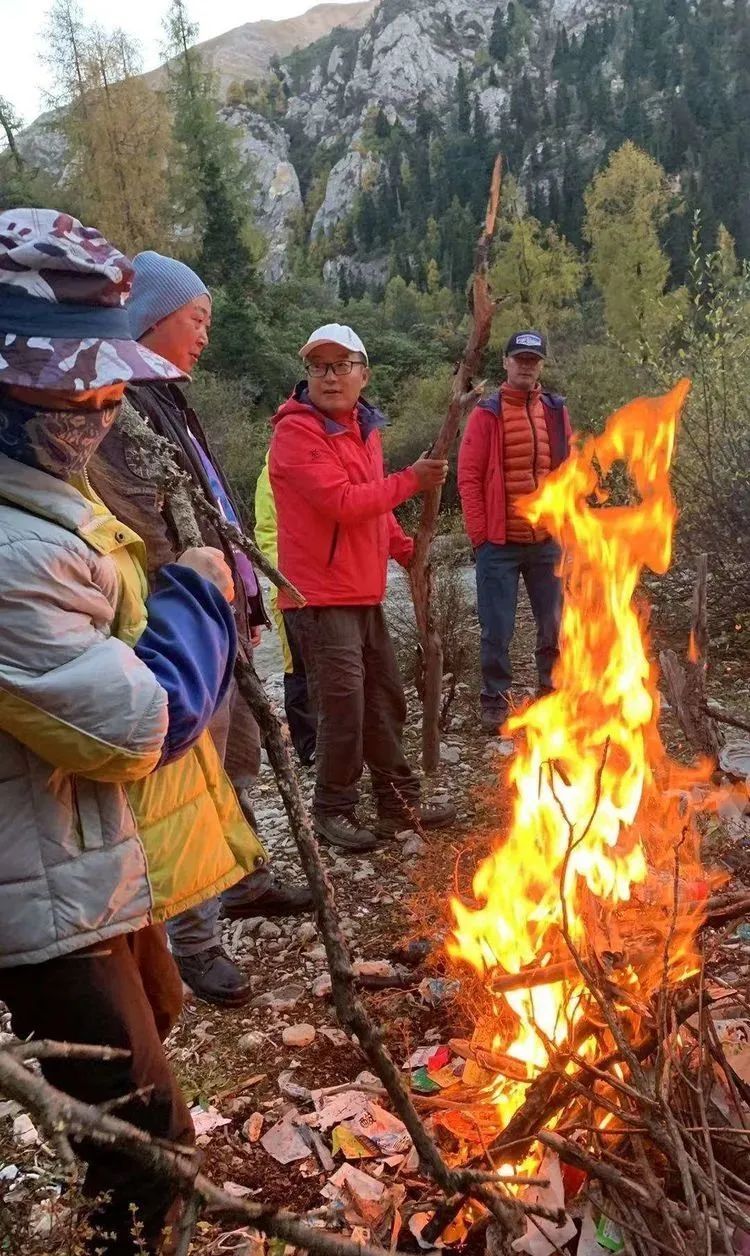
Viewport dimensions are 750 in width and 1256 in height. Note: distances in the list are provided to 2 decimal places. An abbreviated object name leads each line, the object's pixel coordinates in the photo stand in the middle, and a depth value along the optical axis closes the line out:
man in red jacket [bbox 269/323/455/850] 3.65
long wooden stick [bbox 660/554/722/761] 3.11
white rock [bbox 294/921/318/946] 3.34
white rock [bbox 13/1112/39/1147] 2.33
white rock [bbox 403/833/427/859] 3.97
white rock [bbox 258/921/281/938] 3.41
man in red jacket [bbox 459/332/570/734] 5.26
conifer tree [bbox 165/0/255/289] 27.41
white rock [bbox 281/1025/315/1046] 2.74
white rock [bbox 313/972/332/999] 3.00
